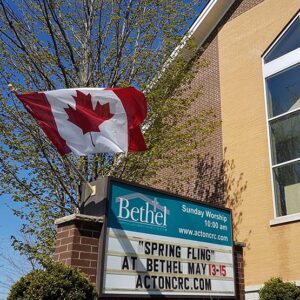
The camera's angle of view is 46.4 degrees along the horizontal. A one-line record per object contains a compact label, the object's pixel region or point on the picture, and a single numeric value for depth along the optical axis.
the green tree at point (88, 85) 8.87
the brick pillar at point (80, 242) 4.43
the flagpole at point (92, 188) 4.91
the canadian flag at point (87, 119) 5.18
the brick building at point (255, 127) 9.48
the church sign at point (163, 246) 4.69
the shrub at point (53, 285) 3.81
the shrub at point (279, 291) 7.14
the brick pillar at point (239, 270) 6.12
